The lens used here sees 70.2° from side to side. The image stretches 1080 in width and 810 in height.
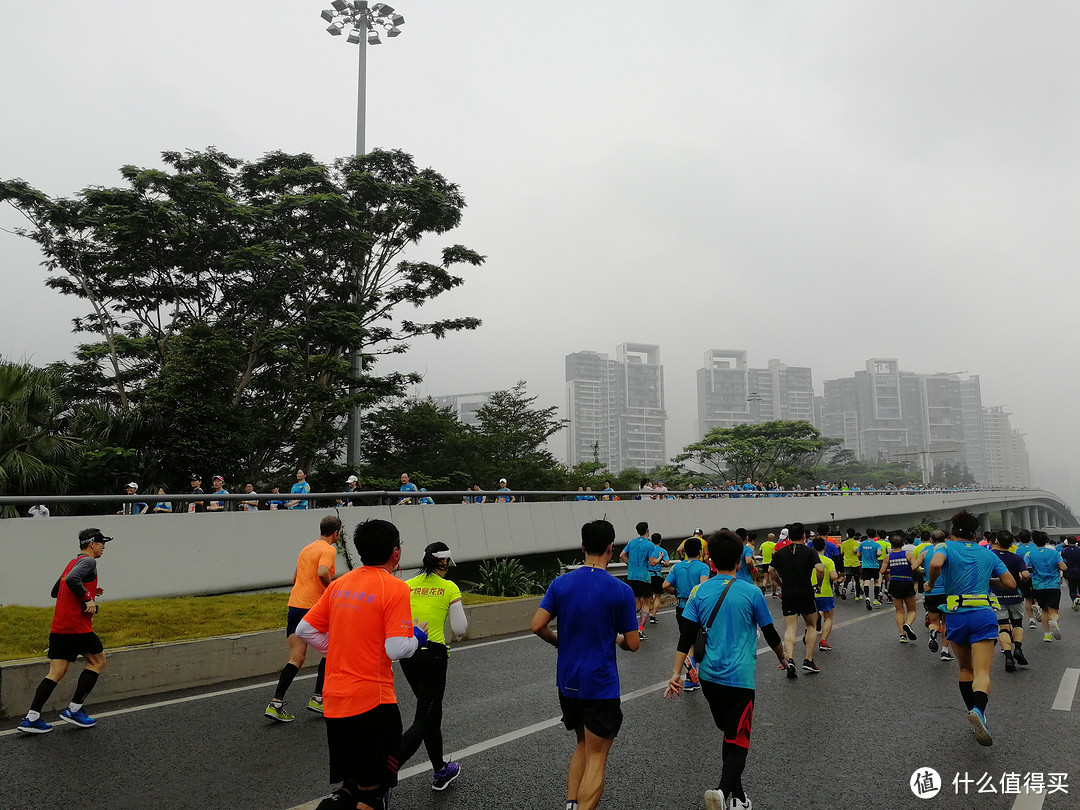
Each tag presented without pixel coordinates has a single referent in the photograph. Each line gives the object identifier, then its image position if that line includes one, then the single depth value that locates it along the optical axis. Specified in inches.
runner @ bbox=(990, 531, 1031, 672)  371.6
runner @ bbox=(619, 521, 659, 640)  480.6
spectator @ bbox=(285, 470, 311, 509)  610.2
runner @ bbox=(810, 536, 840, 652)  426.6
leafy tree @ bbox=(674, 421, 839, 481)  2362.2
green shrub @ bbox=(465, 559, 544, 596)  619.2
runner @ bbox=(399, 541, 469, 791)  197.0
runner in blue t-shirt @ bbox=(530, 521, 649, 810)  169.8
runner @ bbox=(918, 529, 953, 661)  375.2
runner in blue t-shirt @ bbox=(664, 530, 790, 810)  183.0
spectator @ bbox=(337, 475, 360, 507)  584.2
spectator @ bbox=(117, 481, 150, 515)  474.9
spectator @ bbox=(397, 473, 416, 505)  635.2
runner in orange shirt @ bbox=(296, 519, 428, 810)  151.7
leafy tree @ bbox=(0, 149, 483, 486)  967.0
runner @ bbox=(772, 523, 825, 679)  365.7
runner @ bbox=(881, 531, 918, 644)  465.7
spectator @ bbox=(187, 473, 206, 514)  512.4
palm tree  519.5
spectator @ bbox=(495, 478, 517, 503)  716.8
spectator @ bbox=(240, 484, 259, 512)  523.2
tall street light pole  1269.7
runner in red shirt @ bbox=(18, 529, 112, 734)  261.0
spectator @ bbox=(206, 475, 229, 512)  527.5
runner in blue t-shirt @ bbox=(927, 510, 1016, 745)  242.7
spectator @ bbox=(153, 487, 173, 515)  485.4
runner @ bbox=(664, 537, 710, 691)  354.6
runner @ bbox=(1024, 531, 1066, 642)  470.9
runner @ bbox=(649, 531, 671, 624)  485.1
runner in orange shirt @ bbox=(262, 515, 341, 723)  267.7
